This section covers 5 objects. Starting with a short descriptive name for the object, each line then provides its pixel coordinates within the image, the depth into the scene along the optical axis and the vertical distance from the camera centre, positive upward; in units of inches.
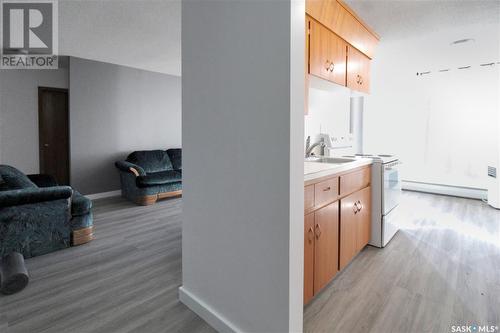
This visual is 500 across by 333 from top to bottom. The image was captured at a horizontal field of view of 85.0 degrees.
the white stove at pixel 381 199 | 106.0 -17.4
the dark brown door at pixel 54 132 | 190.2 +14.6
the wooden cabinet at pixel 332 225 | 66.7 -20.3
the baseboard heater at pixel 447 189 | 183.9 -24.3
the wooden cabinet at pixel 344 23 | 80.0 +45.6
